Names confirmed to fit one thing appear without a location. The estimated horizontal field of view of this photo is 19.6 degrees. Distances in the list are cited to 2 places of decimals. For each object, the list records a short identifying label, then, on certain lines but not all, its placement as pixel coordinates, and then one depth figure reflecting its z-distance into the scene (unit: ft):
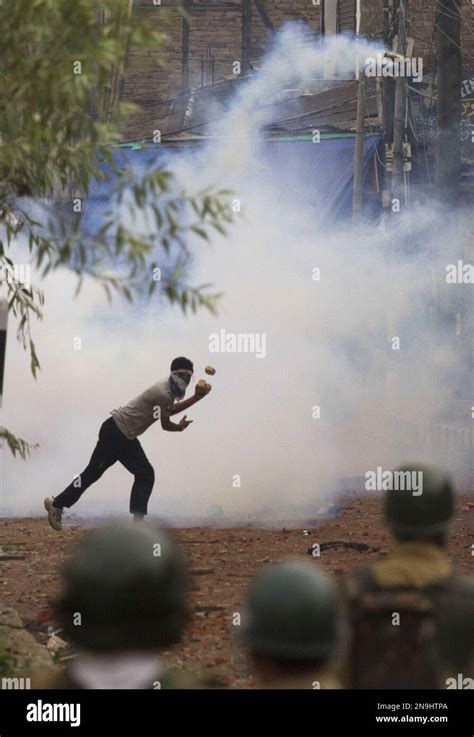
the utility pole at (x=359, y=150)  44.70
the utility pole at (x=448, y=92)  45.85
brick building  45.78
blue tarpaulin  44.55
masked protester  38.37
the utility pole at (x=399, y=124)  45.73
